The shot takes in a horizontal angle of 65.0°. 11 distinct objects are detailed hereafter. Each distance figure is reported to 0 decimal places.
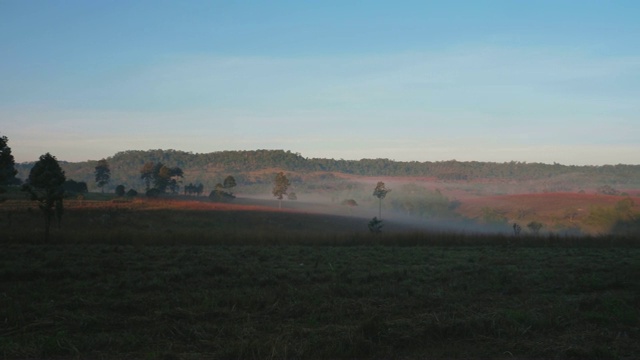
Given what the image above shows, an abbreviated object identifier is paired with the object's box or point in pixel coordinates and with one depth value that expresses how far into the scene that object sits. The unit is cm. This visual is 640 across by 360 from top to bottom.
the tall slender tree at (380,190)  12105
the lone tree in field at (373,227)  5003
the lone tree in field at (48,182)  3950
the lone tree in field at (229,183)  13725
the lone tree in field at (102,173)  13588
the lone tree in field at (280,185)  11851
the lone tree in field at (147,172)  13200
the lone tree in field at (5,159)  3875
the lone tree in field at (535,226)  8765
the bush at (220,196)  11631
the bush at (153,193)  10429
